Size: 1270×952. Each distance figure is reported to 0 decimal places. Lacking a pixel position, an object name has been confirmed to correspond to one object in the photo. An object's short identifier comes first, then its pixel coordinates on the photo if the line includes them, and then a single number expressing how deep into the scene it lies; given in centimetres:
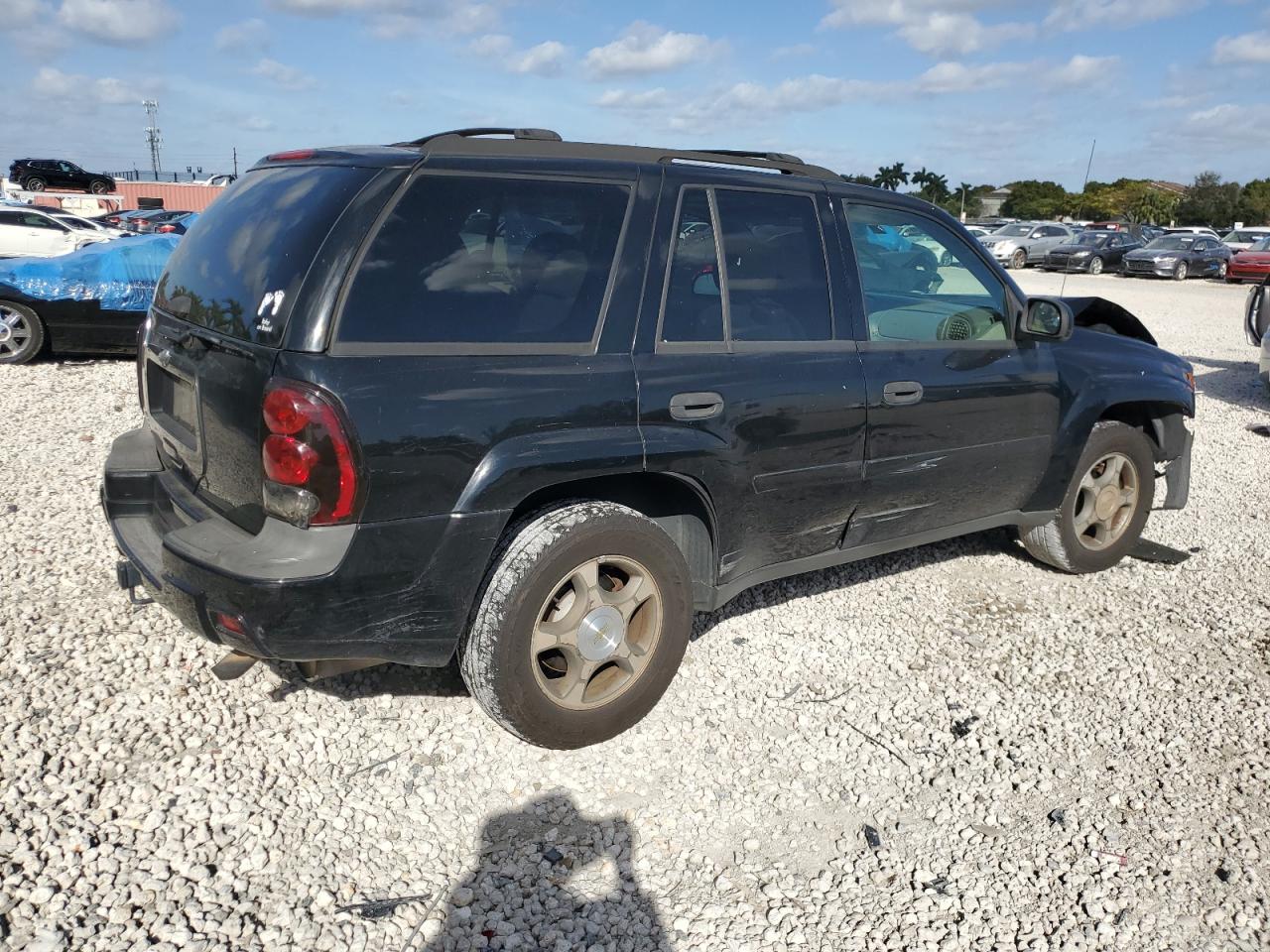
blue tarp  916
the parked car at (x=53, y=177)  3800
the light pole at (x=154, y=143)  7512
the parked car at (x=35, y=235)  1806
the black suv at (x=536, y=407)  278
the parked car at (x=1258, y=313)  1102
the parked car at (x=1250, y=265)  2655
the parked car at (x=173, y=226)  2038
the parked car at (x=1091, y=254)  2989
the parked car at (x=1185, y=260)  2838
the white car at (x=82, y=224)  1923
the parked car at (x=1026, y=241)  3047
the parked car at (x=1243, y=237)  3294
